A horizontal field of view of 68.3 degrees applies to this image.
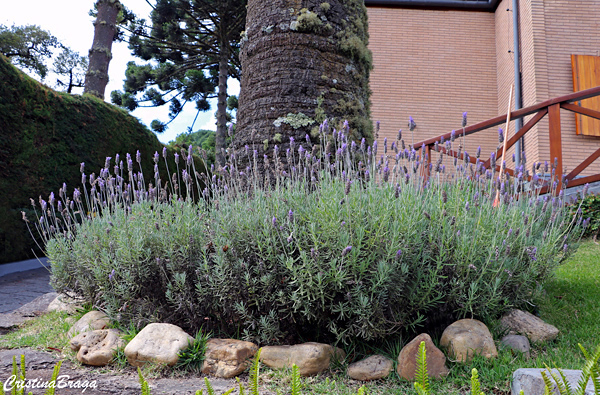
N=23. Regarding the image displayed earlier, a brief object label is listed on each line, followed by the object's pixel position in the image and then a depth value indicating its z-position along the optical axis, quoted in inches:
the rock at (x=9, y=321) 157.6
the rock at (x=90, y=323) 125.9
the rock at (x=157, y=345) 103.7
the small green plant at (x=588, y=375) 40.8
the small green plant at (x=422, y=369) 43.8
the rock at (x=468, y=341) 100.3
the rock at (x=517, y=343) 105.1
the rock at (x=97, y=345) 109.3
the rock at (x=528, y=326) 114.6
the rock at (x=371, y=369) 97.9
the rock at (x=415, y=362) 95.7
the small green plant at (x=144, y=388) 42.9
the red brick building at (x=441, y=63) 467.2
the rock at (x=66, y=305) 148.8
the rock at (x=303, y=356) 98.8
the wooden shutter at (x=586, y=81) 382.6
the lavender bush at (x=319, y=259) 100.0
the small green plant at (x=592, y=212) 247.1
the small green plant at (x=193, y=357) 104.4
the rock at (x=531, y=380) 75.5
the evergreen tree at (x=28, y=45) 905.5
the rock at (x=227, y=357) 100.8
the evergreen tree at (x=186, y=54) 518.0
